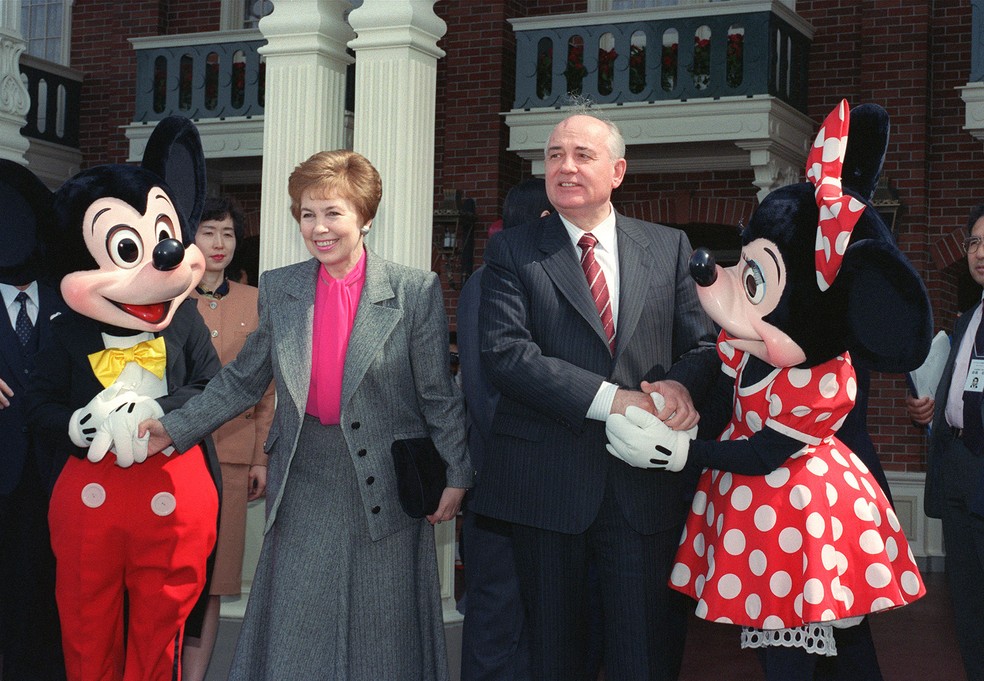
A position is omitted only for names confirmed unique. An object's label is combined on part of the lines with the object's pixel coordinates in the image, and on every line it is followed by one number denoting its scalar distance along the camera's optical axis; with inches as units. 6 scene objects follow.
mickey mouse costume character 142.9
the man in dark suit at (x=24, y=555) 160.9
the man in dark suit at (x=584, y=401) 127.6
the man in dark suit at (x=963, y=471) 161.5
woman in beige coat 186.7
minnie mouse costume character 123.5
